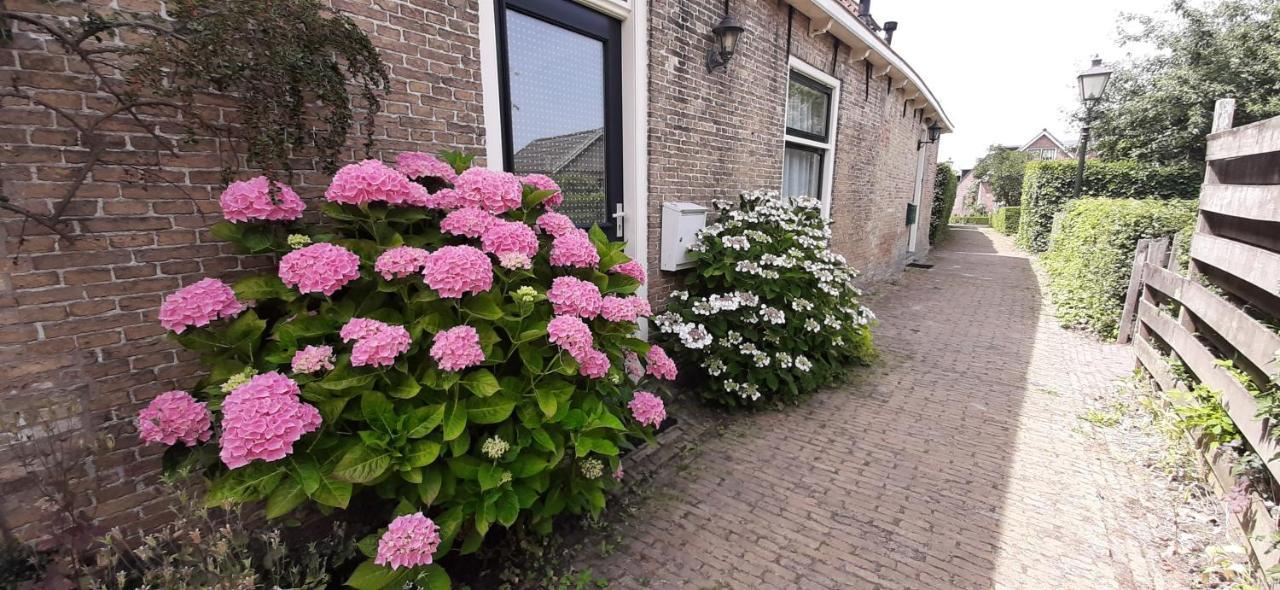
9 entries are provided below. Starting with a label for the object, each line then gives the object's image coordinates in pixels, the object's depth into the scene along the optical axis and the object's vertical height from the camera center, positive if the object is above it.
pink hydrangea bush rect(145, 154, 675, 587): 1.63 -0.59
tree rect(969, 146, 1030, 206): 28.28 +1.82
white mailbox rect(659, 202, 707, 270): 4.00 -0.22
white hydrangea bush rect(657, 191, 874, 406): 3.83 -0.84
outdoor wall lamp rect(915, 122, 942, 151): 12.43 +1.83
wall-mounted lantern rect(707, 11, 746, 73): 4.14 +1.36
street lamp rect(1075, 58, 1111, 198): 7.91 +1.93
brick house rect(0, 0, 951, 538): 1.66 +0.38
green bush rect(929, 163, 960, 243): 16.55 +0.12
